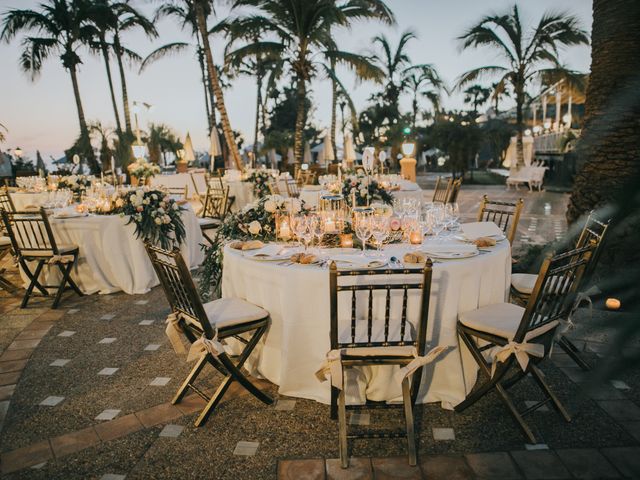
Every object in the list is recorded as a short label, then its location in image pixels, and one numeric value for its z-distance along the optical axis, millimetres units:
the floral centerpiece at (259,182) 9336
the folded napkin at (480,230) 3459
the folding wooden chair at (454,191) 6254
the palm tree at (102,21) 16625
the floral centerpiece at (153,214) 5145
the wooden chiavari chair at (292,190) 9880
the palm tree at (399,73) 23862
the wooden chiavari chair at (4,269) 5578
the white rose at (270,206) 3492
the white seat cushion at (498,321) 2557
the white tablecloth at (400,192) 8227
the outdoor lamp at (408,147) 10078
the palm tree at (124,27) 17688
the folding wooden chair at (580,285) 2564
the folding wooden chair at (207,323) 2609
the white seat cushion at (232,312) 2793
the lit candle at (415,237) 3320
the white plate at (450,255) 2812
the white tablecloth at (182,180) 14805
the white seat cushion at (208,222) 6881
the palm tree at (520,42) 14531
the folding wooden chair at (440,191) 7039
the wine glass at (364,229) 3033
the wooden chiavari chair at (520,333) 2369
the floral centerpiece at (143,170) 10289
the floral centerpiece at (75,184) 8141
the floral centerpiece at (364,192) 5141
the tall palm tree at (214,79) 12055
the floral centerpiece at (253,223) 3566
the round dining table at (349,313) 2725
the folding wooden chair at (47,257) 4895
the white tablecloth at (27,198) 8305
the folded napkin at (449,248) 2908
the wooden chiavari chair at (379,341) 2223
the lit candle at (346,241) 3334
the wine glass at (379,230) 3037
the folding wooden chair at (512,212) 4240
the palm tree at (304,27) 11711
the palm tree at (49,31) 15836
